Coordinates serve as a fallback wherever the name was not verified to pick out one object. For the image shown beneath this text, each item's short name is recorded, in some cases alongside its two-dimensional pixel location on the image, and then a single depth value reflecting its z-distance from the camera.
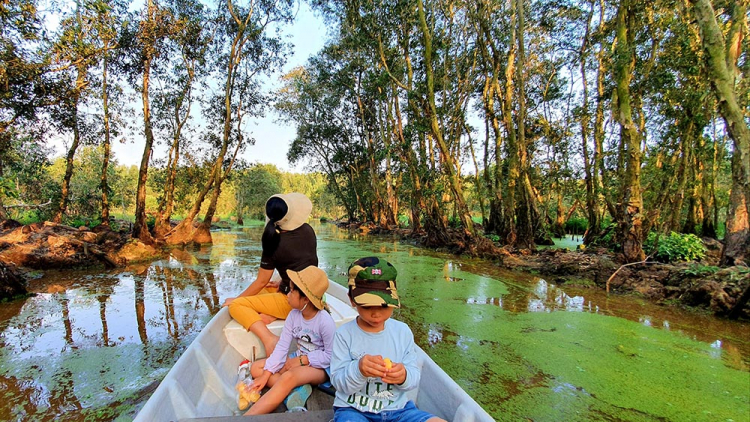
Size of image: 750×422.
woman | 2.63
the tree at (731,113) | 4.50
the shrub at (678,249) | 7.29
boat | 1.57
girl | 1.94
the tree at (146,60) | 10.20
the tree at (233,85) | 12.72
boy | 1.45
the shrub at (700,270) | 5.21
